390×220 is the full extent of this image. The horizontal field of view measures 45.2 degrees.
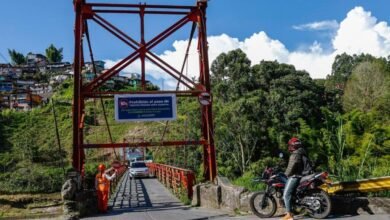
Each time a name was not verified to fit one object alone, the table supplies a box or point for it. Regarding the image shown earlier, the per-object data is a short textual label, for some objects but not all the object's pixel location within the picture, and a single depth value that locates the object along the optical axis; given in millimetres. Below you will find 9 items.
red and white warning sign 15406
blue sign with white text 15266
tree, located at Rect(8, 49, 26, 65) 124062
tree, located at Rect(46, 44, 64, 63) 127062
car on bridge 36375
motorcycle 8461
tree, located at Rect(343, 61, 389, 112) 48188
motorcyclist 8461
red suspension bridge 15031
